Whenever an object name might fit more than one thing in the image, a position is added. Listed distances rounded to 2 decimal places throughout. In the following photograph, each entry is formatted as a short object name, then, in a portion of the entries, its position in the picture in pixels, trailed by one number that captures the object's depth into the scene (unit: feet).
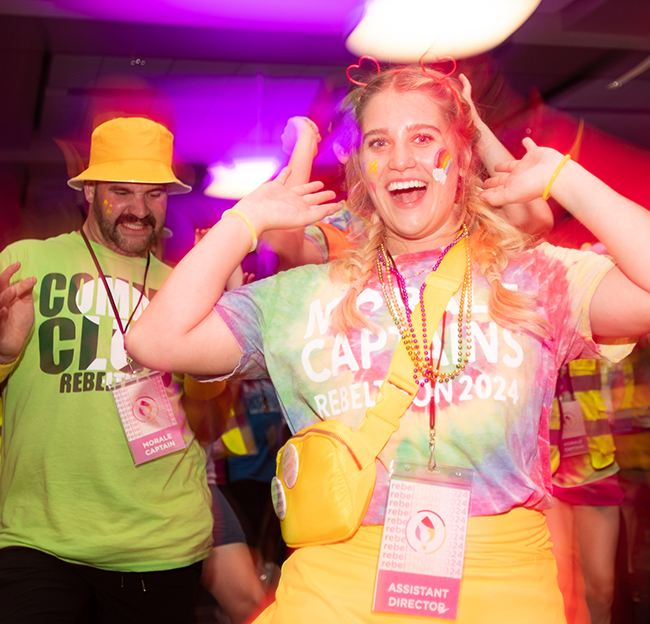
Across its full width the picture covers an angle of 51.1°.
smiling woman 4.17
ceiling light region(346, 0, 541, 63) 12.45
